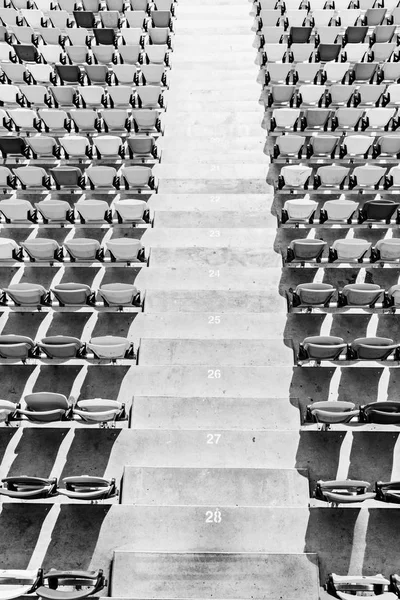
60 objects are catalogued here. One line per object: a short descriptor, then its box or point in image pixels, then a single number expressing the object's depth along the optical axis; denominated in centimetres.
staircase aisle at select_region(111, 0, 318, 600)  623
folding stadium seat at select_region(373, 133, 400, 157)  1067
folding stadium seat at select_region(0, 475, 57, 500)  634
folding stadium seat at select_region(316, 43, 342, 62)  1296
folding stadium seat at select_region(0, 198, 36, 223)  977
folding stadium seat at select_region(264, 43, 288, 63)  1312
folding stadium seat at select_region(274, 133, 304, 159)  1079
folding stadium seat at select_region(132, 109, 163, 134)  1157
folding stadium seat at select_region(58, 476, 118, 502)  636
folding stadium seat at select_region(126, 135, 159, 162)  1092
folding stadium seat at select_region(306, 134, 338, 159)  1067
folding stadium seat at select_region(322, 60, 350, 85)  1248
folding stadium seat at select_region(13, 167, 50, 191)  1038
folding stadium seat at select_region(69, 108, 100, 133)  1141
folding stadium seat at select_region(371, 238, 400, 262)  896
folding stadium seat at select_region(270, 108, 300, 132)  1136
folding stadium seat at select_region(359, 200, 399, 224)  951
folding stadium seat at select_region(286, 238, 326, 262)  884
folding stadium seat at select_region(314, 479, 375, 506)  624
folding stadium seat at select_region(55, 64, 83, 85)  1261
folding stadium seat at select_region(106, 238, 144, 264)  898
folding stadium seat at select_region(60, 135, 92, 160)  1093
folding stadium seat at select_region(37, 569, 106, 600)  567
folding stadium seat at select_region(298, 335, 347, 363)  754
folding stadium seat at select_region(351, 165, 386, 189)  1008
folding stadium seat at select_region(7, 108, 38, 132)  1148
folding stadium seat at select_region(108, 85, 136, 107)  1201
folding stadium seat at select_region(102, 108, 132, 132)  1148
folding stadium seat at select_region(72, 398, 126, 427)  703
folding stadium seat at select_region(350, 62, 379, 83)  1234
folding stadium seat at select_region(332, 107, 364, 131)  1130
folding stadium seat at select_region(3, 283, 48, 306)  848
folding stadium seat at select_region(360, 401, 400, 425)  693
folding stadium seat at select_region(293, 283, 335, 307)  830
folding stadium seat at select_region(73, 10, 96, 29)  1415
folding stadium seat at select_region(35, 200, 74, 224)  973
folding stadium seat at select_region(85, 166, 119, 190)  1034
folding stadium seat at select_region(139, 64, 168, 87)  1259
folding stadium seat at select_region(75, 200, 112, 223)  965
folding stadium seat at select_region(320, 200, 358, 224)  949
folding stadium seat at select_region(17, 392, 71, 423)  695
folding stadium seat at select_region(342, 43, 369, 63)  1298
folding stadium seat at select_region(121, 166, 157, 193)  1035
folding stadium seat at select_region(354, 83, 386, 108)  1173
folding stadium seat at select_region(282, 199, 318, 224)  948
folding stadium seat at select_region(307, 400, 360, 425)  692
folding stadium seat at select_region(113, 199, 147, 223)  970
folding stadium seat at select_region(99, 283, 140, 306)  833
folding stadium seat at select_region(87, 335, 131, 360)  772
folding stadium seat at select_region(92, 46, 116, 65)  1305
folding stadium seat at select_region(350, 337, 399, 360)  760
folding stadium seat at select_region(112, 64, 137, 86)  1250
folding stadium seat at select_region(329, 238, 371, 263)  892
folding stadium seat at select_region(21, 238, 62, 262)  909
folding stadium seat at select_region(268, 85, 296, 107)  1196
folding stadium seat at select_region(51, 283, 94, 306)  839
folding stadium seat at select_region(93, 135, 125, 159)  1086
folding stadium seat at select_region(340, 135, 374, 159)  1067
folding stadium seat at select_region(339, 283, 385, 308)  825
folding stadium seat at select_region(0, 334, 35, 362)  773
